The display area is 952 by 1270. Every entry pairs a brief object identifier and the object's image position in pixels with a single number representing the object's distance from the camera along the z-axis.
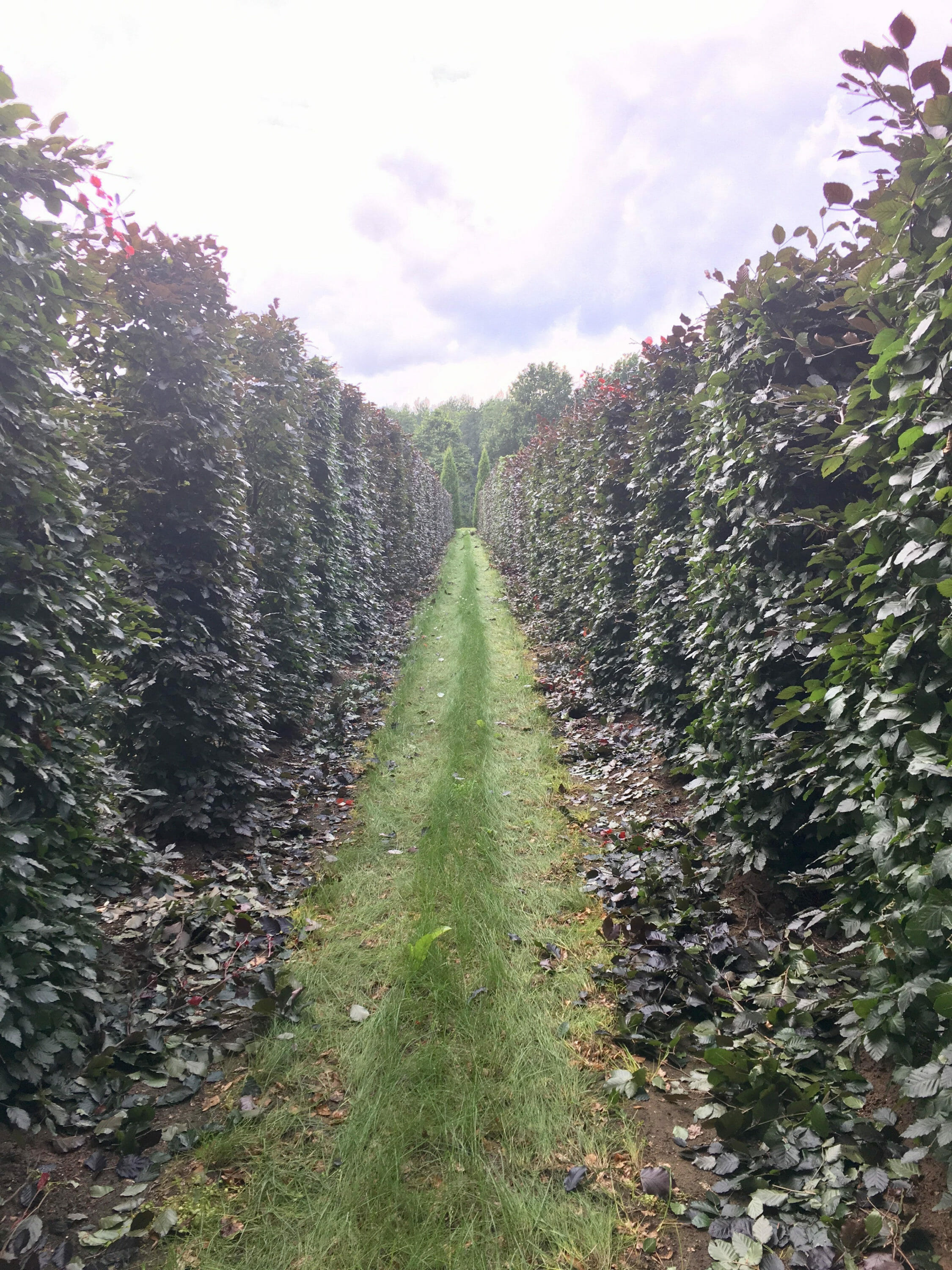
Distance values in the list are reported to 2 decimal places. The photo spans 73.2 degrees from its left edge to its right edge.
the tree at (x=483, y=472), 44.62
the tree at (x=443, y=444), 50.06
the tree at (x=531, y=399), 47.28
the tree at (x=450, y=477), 46.31
